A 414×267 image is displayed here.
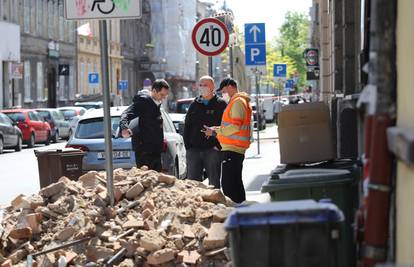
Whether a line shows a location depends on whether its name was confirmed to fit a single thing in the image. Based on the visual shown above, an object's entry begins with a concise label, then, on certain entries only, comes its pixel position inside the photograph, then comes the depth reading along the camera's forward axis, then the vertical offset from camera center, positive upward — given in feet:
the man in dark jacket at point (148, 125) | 38.60 -2.09
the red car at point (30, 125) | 118.01 -6.37
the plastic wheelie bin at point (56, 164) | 38.47 -3.68
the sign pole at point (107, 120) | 29.17 -1.41
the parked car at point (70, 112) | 145.07 -5.59
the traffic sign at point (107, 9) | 29.71 +2.27
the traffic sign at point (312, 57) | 115.03 +2.24
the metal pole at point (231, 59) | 75.77 +1.42
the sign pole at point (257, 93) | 86.75 -1.73
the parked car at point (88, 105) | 157.38 -4.92
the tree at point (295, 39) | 330.54 +13.90
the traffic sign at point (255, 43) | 79.87 +2.88
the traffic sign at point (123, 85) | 198.59 -1.78
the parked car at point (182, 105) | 124.06 -4.01
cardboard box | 26.48 -1.77
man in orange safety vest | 36.65 -2.48
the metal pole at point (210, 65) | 54.76 +0.63
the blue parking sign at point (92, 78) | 184.44 -0.14
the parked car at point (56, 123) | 133.08 -6.92
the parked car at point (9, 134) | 105.91 -6.72
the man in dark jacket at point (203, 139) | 38.91 -2.72
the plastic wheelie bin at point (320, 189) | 22.15 -2.81
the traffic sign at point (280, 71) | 135.44 +0.61
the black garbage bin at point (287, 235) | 15.14 -2.72
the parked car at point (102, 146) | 46.21 -3.58
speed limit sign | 50.55 +2.20
